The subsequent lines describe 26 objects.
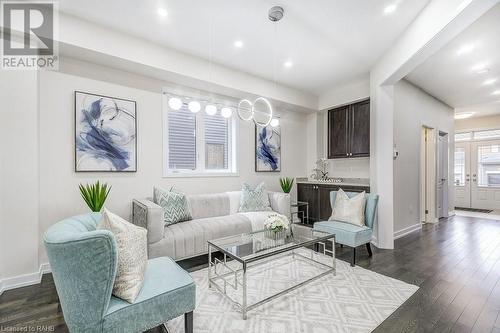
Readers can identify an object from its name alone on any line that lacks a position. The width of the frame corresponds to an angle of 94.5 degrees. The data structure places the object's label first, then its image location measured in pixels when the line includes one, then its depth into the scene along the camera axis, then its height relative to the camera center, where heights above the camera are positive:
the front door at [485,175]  6.99 -0.26
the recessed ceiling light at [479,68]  3.75 +1.64
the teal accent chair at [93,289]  1.21 -0.68
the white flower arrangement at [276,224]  2.69 -0.67
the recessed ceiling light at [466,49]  3.18 +1.66
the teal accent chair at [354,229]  2.97 -0.86
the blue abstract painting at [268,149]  4.93 +0.38
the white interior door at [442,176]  5.79 -0.26
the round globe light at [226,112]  3.00 +0.70
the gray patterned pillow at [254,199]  4.09 -0.59
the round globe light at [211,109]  2.87 +0.71
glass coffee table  2.12 -0.85
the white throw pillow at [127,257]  1.42 -0.59
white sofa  2.74 -0.81
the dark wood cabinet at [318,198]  4.79 -0.71
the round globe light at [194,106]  2.79 +0.73
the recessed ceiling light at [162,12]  2.52 +1.71
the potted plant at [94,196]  2.82 -0.37
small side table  5.19 -1.05
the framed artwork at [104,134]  3.02 +0.44
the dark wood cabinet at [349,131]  4.58 +0.75
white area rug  1.86 -1.28
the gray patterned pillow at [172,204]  3.20 -0.54
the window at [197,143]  3.88 +0.41
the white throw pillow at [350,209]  3.26 -0.63
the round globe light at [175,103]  2.71 +0.74
